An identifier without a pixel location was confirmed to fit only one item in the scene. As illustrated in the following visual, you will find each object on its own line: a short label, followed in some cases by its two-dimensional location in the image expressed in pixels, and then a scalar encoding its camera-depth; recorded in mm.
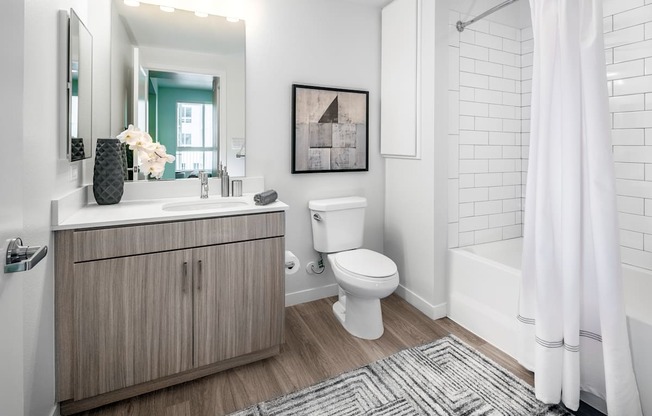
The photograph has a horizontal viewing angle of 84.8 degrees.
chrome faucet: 2270
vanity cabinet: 1560
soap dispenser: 2324
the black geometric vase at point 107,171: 1942
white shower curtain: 1461
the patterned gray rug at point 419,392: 1644
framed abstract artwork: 2635
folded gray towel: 2035
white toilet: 2154
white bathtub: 2062
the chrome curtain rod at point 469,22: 2158
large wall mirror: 2152
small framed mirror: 1632
